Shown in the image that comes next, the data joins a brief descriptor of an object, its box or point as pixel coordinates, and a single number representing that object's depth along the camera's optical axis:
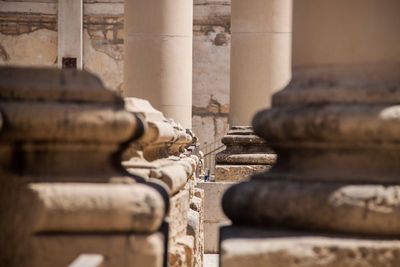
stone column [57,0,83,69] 27.80
